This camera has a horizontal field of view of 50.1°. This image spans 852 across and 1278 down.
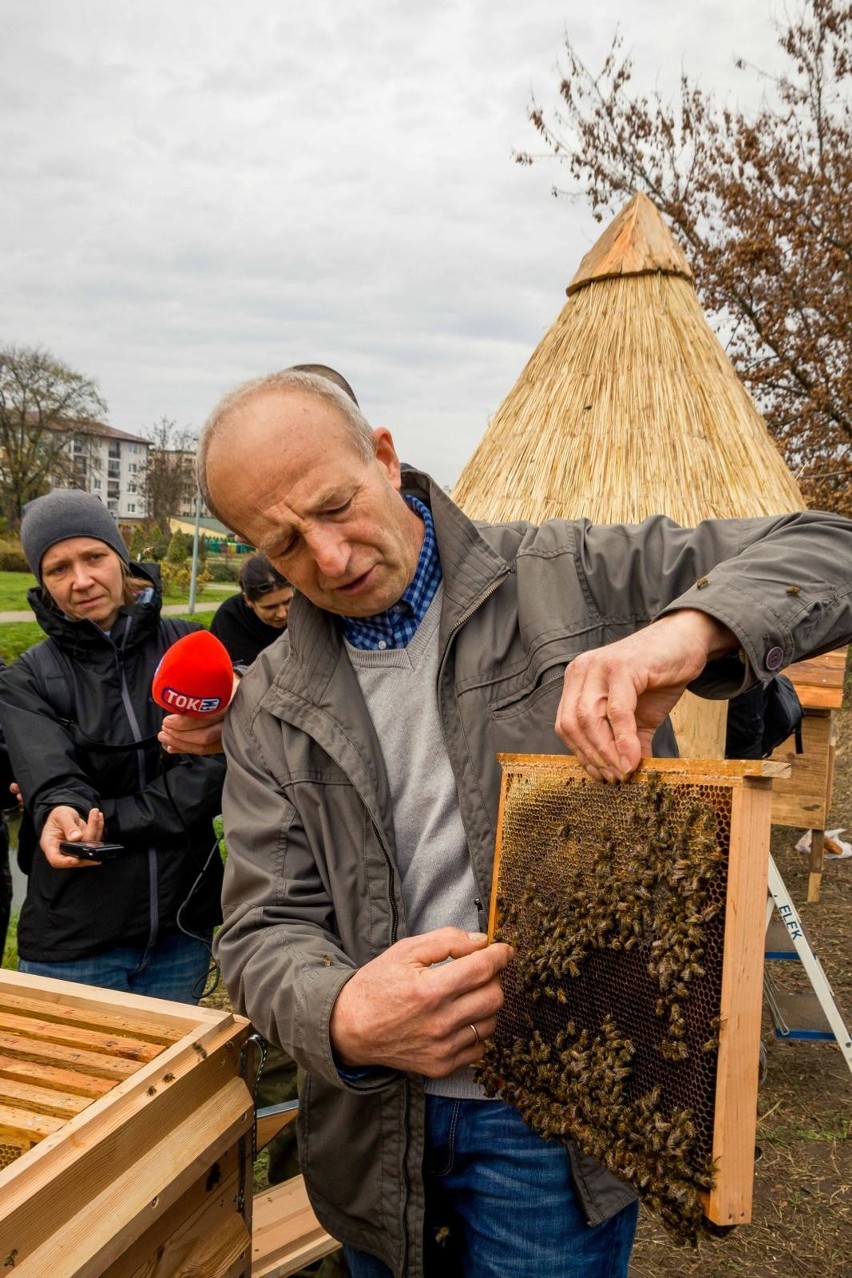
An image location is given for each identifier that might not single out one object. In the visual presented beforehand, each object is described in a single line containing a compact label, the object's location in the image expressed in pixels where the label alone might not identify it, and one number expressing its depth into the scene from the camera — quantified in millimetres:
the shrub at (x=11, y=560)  39406
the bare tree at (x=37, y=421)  51656
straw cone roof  4781
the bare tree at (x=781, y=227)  13906
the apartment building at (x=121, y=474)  115500
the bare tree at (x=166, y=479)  57469
